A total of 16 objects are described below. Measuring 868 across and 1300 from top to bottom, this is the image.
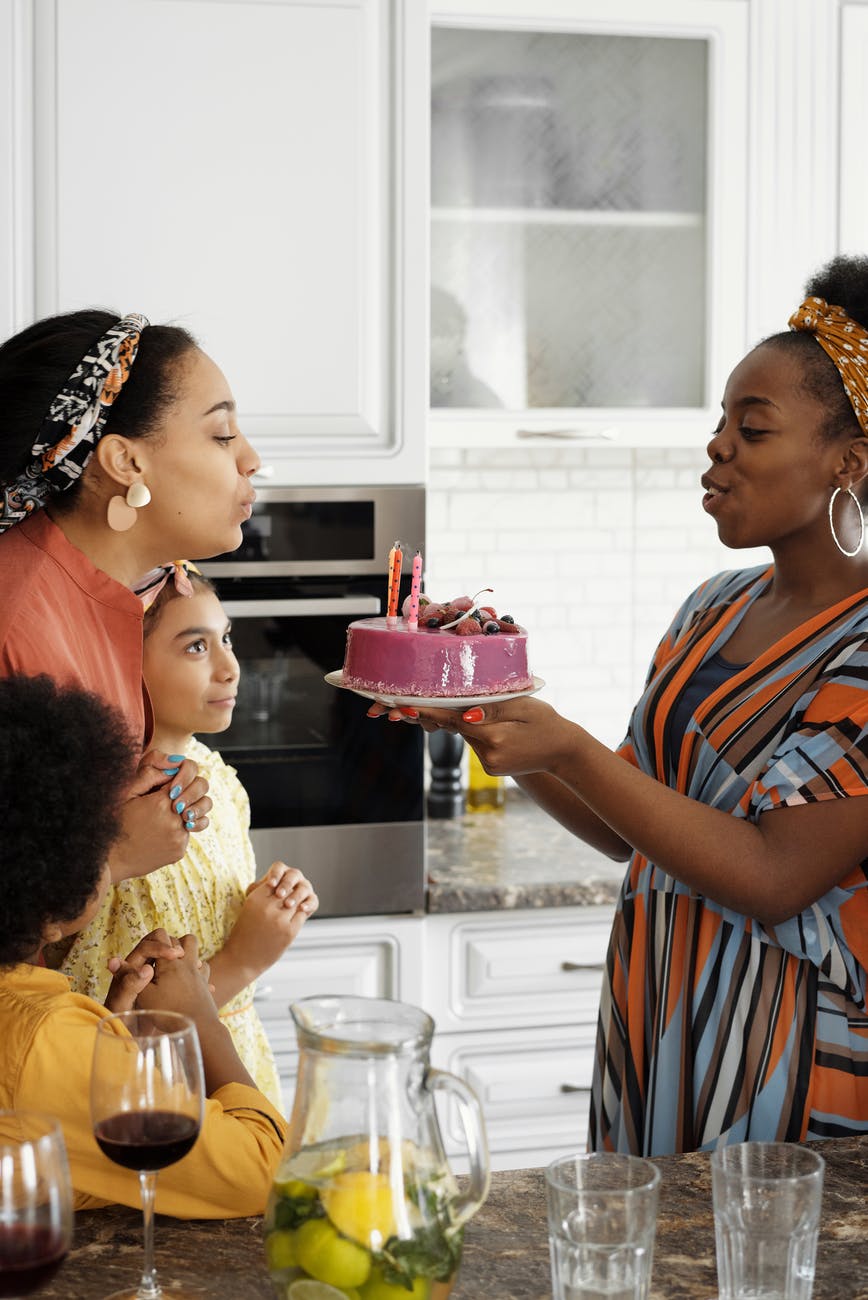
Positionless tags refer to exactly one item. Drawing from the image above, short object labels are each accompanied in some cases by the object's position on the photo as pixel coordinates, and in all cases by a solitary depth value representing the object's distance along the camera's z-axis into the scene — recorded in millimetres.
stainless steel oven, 2568
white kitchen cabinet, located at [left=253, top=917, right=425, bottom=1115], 2635
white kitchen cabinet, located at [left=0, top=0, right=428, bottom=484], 2432
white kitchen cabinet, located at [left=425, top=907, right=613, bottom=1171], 2730
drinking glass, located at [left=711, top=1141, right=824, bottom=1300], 949
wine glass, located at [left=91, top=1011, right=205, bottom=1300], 941
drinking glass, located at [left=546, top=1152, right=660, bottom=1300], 907
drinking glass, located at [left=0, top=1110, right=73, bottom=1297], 812
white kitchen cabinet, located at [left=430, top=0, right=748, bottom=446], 2754
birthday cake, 1615
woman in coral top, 1515
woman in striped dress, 1507
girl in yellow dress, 1868
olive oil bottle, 3223
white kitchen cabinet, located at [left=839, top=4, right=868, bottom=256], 2842
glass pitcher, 850
